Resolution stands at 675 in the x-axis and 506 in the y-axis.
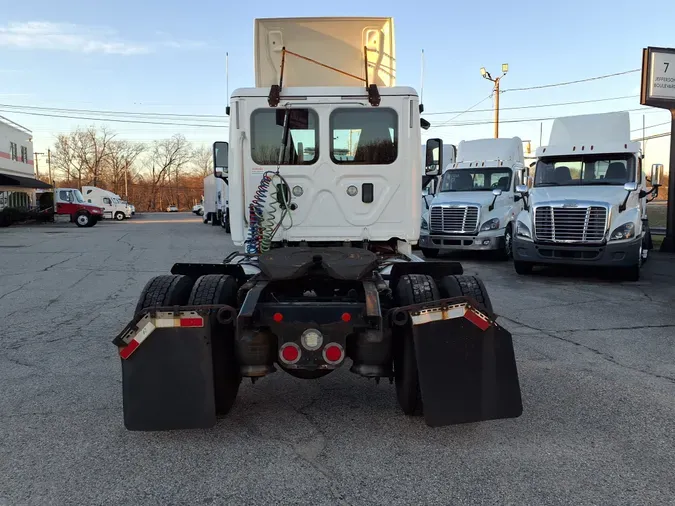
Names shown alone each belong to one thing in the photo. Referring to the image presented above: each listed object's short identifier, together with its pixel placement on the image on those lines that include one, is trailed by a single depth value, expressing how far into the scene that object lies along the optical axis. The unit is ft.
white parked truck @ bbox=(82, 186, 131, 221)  158.30
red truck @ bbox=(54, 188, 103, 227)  112.88
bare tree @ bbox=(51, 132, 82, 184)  288.71
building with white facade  123.54
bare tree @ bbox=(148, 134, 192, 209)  336.49
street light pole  113.91
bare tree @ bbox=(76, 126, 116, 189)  290.97
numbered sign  52.24
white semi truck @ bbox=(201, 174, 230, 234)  101.38
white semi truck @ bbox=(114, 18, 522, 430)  11.67
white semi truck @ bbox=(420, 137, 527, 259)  47.03
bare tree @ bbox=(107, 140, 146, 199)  302.86
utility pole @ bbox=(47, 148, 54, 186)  280.02
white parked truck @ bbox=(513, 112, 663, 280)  34.86
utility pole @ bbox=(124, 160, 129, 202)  297.12
